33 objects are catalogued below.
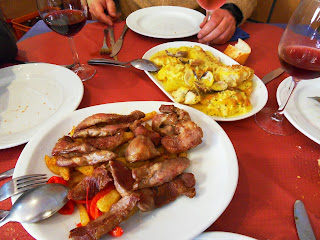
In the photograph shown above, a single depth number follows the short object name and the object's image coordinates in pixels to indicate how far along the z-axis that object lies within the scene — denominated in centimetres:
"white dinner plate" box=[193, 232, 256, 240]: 27
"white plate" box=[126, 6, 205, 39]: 72
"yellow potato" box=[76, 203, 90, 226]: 28
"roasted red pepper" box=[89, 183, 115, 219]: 29
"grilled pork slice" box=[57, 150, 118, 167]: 32
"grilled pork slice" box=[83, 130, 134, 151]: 34
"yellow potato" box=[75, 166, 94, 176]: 32
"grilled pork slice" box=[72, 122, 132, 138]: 36
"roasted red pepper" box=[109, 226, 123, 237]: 27
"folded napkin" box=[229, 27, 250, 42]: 73
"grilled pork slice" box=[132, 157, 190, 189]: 30
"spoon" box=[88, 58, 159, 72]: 55
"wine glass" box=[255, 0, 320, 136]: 37
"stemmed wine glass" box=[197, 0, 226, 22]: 61
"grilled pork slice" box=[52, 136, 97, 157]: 33
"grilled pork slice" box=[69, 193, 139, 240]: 25
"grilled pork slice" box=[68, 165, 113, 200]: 29
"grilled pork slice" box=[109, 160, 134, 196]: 29
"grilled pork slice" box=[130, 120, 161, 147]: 35
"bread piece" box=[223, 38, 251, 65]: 60
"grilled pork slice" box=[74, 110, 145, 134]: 36
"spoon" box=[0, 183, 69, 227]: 26
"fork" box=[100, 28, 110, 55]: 65
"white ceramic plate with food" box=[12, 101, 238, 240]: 26
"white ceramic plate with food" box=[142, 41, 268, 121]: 45
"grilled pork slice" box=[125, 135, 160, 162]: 32
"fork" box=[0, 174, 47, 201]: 29
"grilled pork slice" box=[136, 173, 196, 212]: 29
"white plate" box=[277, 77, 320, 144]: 42
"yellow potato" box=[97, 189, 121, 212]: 28
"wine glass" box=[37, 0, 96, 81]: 50
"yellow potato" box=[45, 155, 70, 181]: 32
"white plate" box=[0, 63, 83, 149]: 42
